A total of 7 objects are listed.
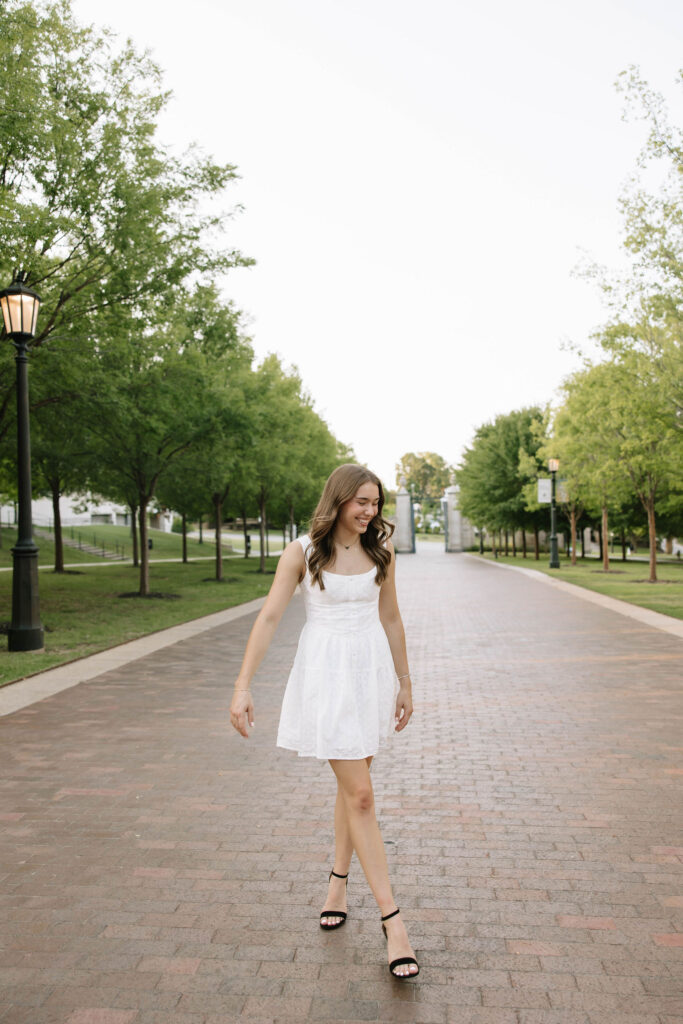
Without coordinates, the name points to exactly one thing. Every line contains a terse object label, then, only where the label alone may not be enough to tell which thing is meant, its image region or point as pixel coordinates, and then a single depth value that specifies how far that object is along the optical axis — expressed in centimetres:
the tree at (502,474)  4900
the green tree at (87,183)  1134
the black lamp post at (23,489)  1098
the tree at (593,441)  2197
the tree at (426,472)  15312
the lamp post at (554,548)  3450
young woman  321
